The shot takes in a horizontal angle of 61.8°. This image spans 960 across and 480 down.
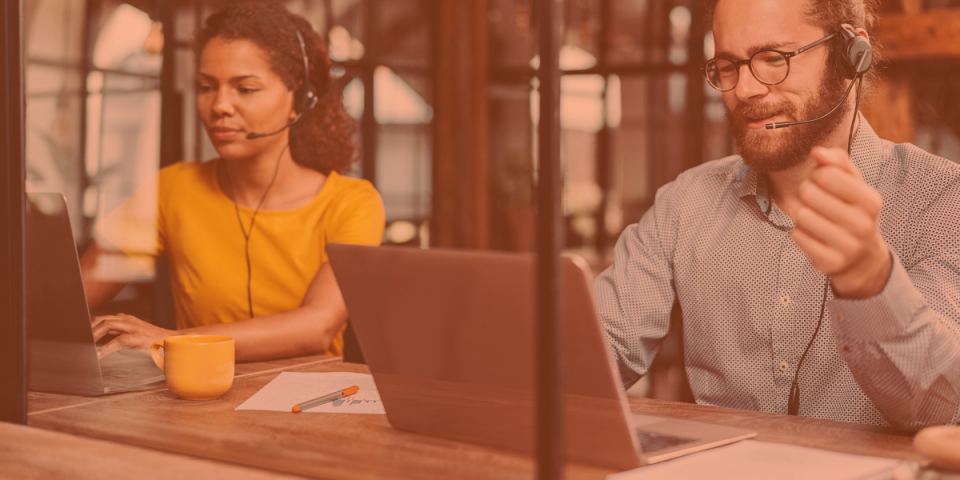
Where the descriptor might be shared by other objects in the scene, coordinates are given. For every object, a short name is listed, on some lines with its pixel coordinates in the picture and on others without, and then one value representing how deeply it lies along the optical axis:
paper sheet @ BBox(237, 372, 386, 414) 1.13
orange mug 1.19
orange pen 1.12
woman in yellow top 1.95
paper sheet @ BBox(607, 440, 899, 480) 0.78
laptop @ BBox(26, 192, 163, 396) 1.19
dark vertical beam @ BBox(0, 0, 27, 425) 1.11
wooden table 0.86
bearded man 1.13
